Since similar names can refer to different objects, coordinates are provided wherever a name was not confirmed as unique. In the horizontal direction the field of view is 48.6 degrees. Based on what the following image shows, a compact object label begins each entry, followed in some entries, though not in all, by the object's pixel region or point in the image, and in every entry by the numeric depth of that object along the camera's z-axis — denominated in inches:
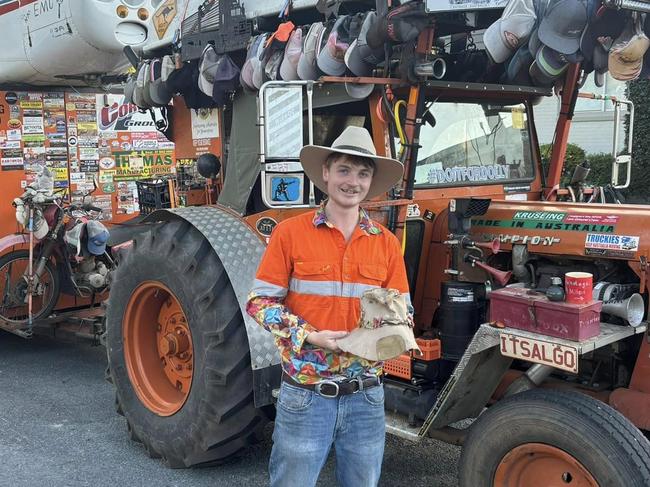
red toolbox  111.2
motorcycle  239.1
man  94.8
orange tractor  115.2
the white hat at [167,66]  179.6
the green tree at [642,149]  412.5
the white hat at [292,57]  144.0
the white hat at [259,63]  152.2
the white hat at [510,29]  112.0
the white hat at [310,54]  140.0
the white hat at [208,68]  165.6
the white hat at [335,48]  135.3
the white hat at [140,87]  189.0
